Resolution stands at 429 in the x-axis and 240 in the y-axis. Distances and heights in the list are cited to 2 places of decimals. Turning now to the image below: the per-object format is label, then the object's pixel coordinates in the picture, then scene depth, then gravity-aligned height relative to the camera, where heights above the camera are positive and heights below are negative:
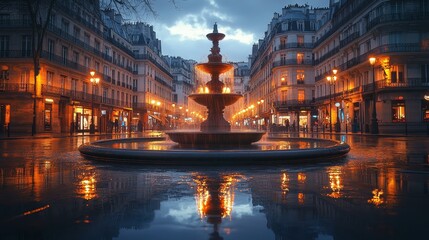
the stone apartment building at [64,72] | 34.06 +6.83
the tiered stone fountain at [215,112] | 12.59 +0.78
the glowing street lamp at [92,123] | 32.71 +0.75
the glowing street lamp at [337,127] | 38.74 +0.16
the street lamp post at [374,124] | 30.18 +0.32
